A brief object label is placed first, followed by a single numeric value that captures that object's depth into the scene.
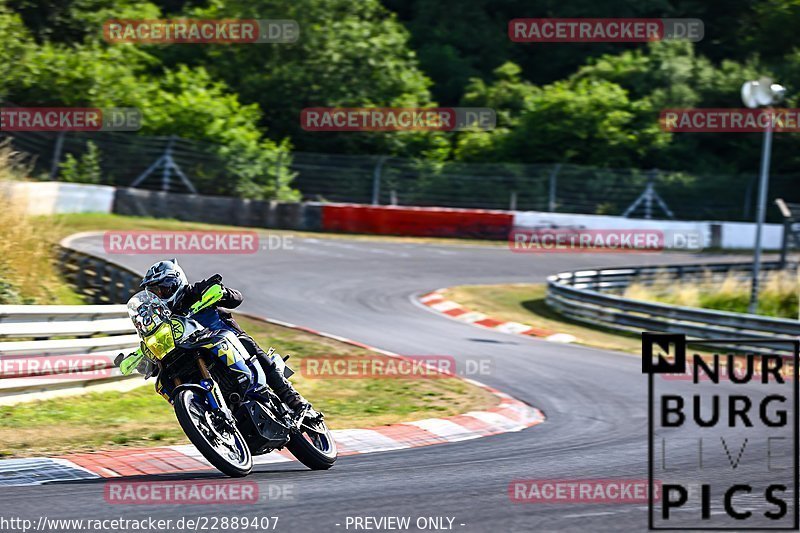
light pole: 39.16
